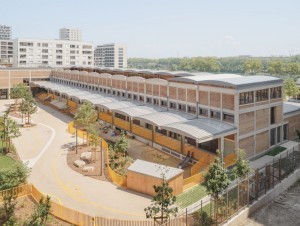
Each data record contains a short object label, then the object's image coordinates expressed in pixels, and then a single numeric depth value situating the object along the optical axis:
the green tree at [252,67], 142.29
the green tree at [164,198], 16.05
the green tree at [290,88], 59.77
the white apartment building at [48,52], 108.84
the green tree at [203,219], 17.01
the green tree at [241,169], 20.11
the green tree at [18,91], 54.82
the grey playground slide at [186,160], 27.88
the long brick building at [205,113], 28.17
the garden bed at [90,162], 25.54
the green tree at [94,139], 30.36
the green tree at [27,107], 44.39
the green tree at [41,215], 15.34
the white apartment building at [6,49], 136.75
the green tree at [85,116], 33.59
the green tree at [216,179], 17.21
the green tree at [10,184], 18.41
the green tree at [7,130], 32.59
